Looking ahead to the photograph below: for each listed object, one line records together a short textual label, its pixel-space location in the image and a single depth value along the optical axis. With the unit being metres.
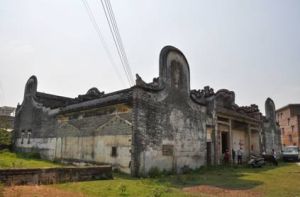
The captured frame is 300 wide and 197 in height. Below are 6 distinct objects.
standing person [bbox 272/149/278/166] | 17.86
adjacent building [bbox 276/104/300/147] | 35.26
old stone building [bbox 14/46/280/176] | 11.11
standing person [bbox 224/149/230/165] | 16.58
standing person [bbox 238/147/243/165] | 17.81
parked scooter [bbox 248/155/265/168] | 15.70
